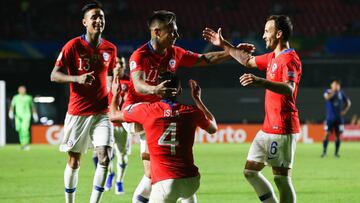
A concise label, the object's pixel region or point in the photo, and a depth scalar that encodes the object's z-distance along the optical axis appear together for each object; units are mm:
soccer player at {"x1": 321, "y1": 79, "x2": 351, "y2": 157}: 45562
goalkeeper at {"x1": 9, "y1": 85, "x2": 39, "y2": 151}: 53000
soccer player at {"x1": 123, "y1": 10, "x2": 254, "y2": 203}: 15453
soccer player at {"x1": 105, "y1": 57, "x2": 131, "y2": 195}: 24031
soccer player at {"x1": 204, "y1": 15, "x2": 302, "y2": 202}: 16375
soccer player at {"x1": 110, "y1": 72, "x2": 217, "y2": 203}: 13047
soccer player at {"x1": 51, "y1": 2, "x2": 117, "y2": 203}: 18719
